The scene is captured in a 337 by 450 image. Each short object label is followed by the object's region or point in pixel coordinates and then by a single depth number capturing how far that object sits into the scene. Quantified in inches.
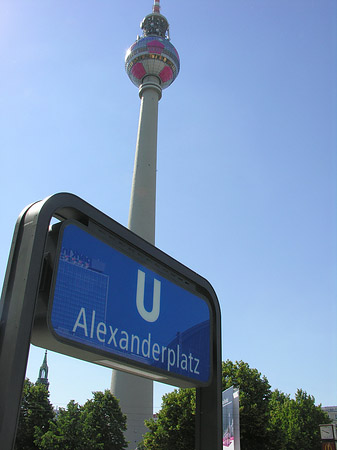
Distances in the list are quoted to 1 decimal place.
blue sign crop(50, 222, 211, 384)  151.3
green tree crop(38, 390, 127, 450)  1310.3
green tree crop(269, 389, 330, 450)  1587.1
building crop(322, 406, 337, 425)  5465.1
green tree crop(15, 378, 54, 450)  1439.5
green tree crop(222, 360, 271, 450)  1231.2
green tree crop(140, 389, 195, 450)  1259.8
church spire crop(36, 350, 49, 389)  3958.9
